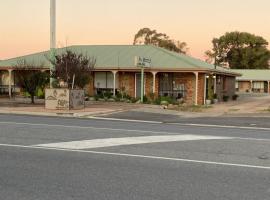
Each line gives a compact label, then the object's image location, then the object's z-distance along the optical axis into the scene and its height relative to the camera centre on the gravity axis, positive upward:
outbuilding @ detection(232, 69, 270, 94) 72.75 -0.15
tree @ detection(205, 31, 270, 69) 96.69 +5.63
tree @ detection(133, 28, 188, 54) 76.87 +6.15
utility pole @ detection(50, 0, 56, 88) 26.11 +2.65
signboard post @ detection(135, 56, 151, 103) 33.19 +1.09
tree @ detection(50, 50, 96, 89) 26.94 +0.51
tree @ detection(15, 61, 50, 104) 29.25 +0.03
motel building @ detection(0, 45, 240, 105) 36.00 +0.45
